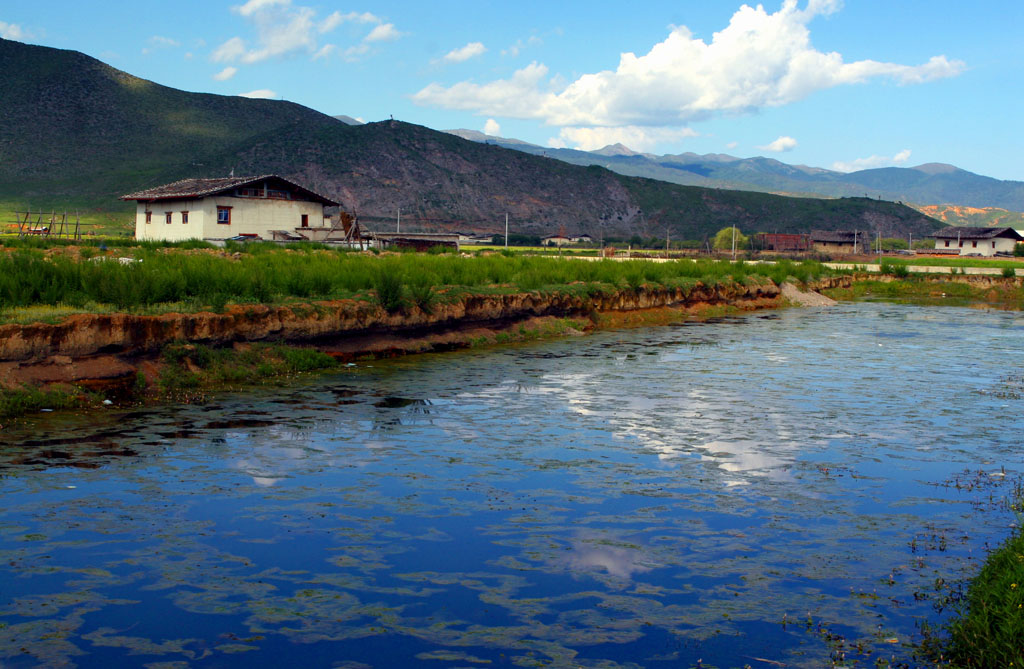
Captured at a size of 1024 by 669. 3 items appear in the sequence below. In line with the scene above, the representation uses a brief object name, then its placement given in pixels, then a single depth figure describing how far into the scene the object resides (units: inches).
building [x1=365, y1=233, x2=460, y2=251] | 2335.1
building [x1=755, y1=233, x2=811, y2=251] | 4062.5
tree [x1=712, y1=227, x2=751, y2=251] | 4035.4
